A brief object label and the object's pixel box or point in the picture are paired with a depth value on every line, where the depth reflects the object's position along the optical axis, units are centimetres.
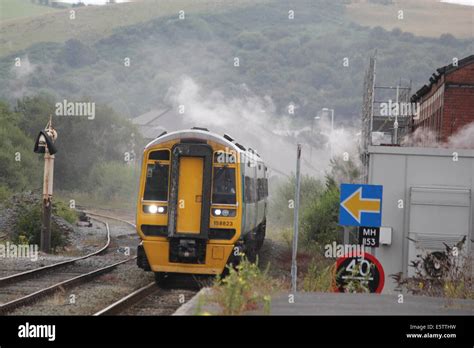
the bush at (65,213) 3756
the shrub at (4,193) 4405
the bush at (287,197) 4434
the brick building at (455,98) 3184
